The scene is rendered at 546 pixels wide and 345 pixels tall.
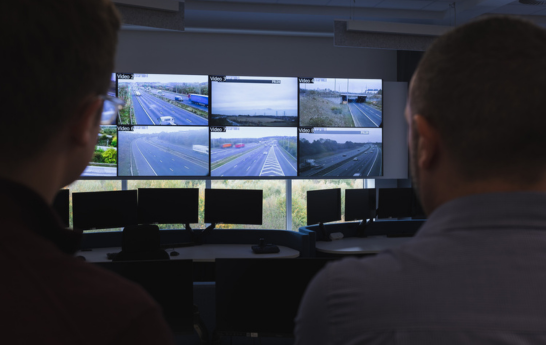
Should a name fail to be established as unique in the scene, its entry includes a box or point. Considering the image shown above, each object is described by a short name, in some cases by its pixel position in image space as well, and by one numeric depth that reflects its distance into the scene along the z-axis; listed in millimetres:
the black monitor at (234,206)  4684
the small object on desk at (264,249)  4355
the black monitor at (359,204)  5105
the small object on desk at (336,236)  5055
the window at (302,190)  6262
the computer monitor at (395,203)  5254
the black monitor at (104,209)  4254
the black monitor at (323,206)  4742
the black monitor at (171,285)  2195
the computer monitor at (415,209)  5391
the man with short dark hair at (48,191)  412
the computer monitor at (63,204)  4160
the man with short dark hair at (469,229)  512
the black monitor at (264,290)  2074
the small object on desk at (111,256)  3995
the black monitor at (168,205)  4547
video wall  5469
